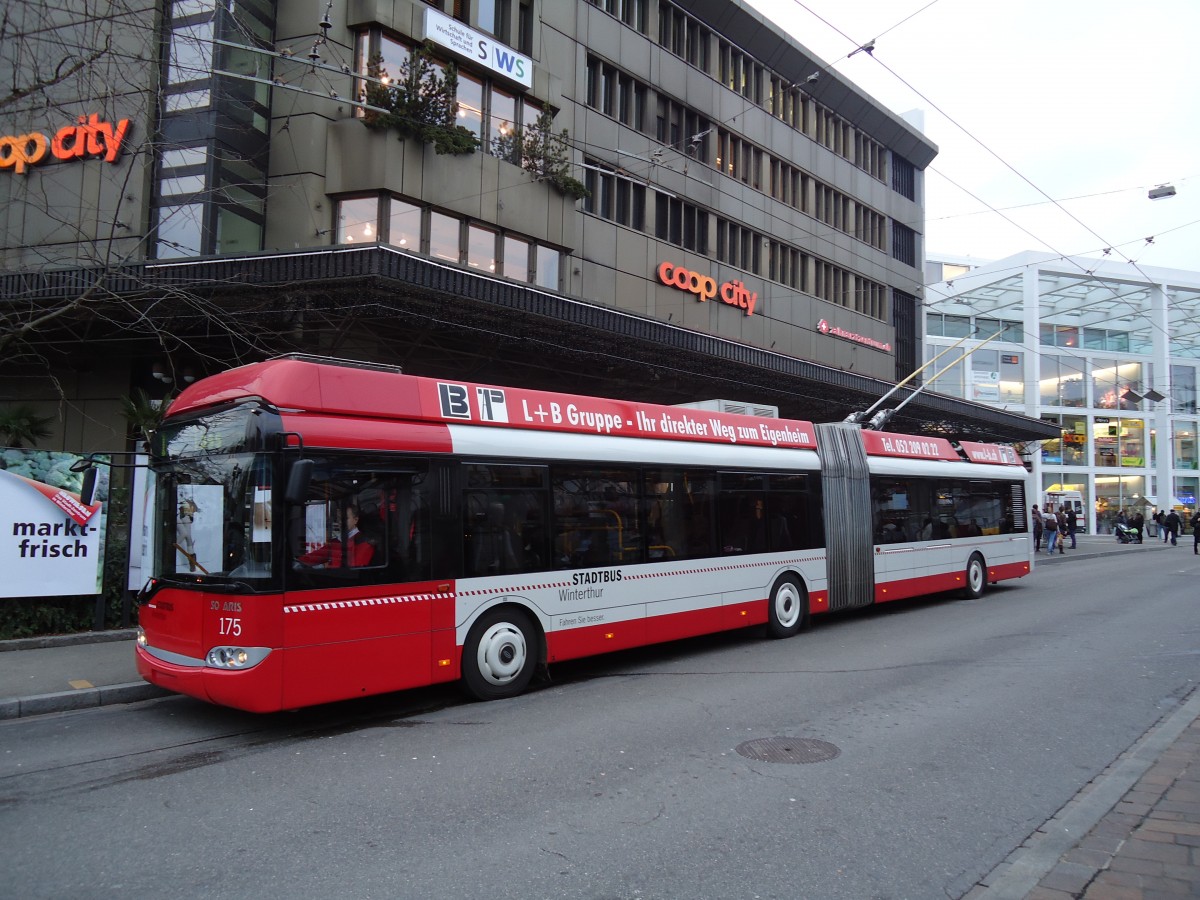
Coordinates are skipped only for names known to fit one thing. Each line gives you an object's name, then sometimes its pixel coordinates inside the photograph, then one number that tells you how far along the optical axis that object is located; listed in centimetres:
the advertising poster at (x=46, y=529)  1002
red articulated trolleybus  645
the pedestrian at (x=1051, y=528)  3130
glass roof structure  4738
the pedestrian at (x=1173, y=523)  3772
